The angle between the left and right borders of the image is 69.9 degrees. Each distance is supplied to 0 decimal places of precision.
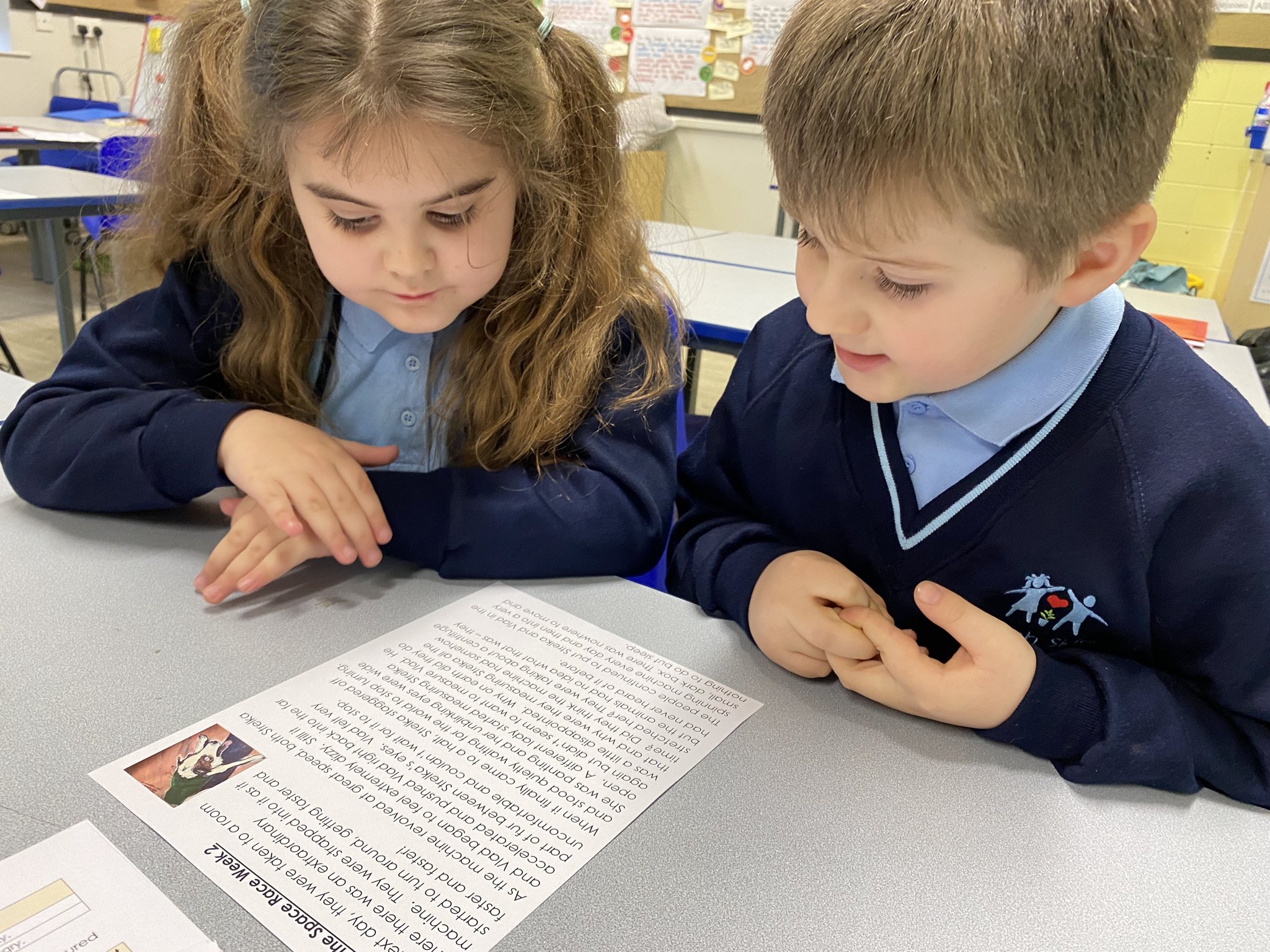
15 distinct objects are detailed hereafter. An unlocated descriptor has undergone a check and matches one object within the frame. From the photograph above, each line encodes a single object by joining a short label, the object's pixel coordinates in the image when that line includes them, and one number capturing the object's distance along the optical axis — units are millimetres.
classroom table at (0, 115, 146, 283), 2914
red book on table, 1670
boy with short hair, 505
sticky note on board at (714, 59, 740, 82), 3754
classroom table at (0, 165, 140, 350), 2037
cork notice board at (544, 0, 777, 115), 3676
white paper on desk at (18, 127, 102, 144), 2945
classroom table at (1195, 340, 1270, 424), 1337
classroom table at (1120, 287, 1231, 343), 1853
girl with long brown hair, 693
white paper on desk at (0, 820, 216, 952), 396
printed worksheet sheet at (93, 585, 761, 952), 430
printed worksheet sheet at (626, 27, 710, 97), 3818
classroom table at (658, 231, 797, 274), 2146
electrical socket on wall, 4418
